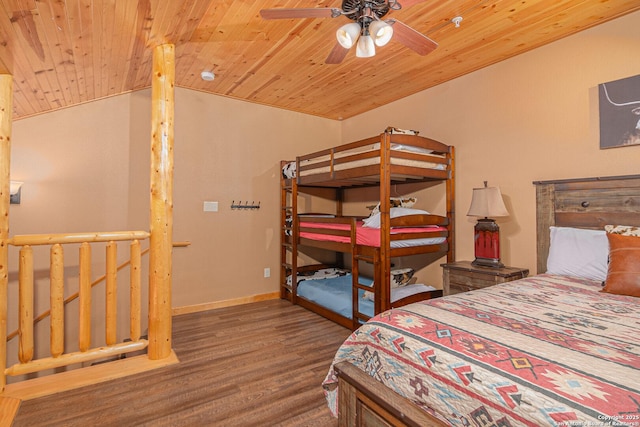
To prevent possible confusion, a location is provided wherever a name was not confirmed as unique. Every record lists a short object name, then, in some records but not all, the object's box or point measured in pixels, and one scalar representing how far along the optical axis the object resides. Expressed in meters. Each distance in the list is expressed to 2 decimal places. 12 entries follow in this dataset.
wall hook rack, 3.90
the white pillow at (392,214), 2.82
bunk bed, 2.71
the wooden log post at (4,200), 1.94
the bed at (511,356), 0.82
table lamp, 2.61
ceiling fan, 1.65
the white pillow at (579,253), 2.04
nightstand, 2.48
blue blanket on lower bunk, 3.13
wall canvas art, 2.17
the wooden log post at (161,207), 2.36
